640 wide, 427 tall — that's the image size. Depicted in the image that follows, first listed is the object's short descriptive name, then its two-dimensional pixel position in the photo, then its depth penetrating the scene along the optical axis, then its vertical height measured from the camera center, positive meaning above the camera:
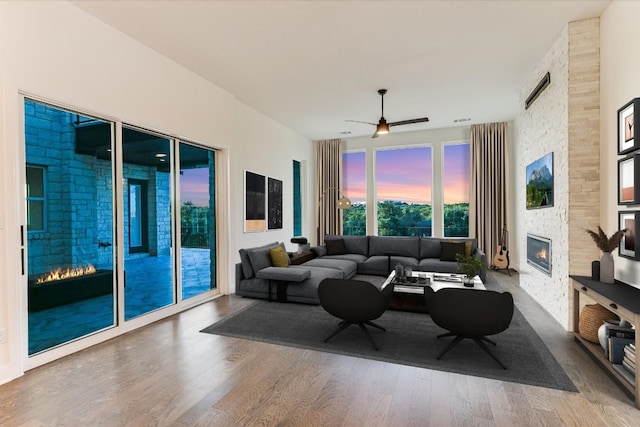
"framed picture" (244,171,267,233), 5.92 +0.17
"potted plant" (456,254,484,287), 4.14 -0.77
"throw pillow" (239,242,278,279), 5.02 -0.87
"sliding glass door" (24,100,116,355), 2.89 -0.13
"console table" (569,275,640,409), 2.21 -0.75
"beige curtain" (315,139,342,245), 8.63 +0.67
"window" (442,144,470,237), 7.70 +0.52
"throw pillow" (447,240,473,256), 6.14 -0.75
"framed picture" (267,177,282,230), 6.76 +0.17
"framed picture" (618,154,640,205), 2.73 +0.25
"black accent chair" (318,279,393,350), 3.10 -0.90
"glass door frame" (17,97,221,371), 2.72 -0.48
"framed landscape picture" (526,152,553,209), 4.05 +0.36
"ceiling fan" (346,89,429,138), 5.11 +1.43
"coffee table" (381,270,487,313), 4.16 -1.03
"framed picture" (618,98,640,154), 2.73 +0.73
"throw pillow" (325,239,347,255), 7.00 -0.81
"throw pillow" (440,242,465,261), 6.19 -0.80
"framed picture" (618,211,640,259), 2.76 -0.23
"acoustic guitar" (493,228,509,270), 6.77 -1.06
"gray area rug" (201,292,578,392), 2.67 -1.35
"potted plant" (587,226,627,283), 2.95 -0.39
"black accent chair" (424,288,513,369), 2.66 -0.89
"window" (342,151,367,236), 8.58 +0.51
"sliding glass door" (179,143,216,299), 4.62 -0.13
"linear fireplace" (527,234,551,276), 4.13 -0.62
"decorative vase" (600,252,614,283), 3.01 -0.57
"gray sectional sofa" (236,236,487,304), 4.71 -0.96
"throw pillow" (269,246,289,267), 5.20 -0.77
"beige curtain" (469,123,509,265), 7.26 +0.55
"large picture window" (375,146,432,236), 8.01 +0.48
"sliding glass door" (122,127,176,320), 3.79 -0.14
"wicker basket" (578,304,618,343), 3.01 -1.06
